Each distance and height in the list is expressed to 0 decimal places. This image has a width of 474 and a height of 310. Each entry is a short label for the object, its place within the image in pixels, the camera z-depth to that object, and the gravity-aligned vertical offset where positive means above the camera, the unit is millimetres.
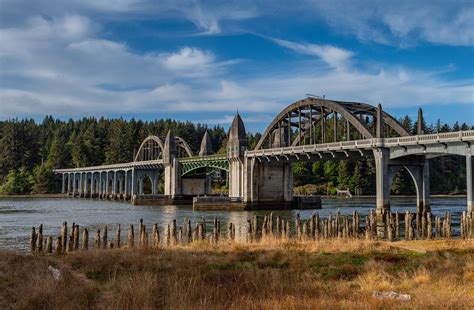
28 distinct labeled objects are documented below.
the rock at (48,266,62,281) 14733 -2552
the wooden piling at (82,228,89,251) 28834 -2824
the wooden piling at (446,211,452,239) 34819 -2436
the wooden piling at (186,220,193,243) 32838 -2975
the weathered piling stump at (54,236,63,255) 25984 -2928
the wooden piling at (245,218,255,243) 31667 -2816
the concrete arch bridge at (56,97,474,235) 51125 +4637
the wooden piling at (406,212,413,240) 34981 -2406
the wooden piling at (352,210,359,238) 38219 -2497
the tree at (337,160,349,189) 145750 +4453
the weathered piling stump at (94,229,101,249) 29866 -2995
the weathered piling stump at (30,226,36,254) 28391 -2901
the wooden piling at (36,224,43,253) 28050 -2941
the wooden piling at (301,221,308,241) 30134 -2813
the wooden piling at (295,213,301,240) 33238 -2568
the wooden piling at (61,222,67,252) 28572 -2578
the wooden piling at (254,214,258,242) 32037 -2690
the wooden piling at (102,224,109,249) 29453 -2946
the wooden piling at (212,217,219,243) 32900 -2849
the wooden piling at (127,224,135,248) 29264 -2754
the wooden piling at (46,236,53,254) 27594 -2990
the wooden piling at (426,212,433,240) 34994 -2271
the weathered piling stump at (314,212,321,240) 37106 -2216
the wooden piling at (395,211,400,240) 38672 -3390
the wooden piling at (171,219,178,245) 30012 -2853
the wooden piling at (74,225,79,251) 29238 -2795
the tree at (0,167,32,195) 147250 +2133
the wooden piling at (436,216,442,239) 36428 -2682
